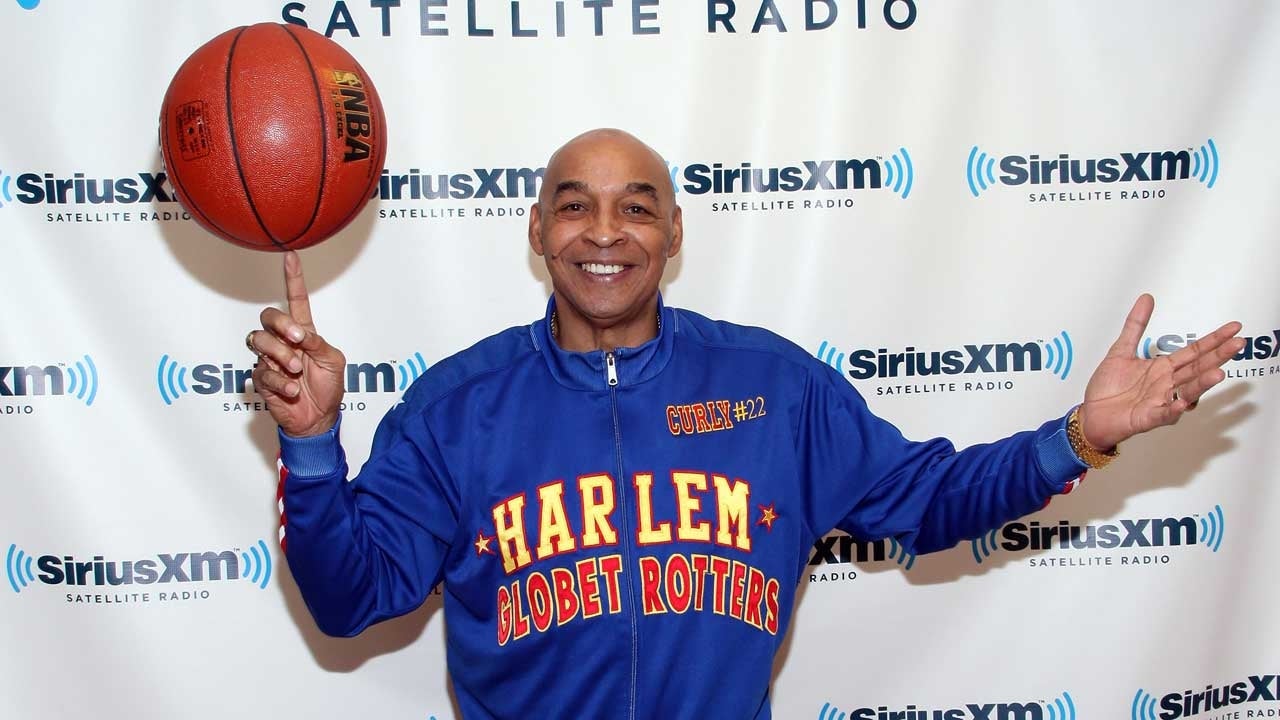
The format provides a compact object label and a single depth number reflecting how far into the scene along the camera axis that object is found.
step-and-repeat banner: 2.01
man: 1.55
